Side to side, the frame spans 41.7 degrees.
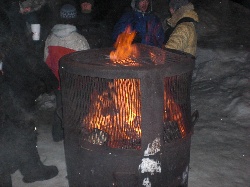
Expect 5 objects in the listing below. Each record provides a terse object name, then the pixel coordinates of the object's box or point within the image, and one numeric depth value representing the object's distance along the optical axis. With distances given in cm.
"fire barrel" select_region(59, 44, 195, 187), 271
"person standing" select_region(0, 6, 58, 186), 369
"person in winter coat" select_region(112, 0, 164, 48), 551
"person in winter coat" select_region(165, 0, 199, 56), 429
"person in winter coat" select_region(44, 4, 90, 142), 475
